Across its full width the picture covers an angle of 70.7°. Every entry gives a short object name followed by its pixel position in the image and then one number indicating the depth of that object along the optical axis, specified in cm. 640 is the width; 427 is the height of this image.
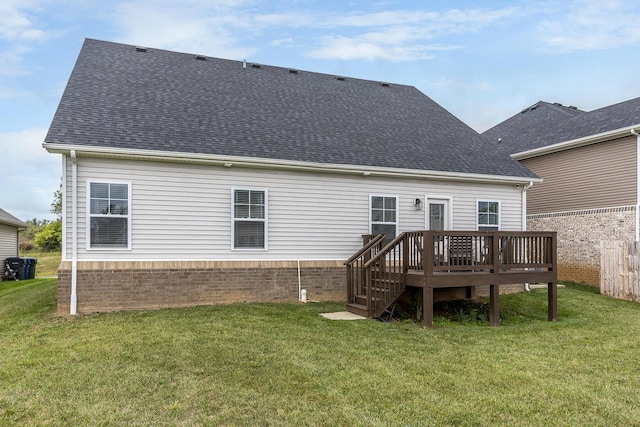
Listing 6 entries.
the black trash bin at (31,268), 1956
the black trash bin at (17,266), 1917
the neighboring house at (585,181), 1318
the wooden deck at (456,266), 815
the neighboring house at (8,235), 1933
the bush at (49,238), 3116
